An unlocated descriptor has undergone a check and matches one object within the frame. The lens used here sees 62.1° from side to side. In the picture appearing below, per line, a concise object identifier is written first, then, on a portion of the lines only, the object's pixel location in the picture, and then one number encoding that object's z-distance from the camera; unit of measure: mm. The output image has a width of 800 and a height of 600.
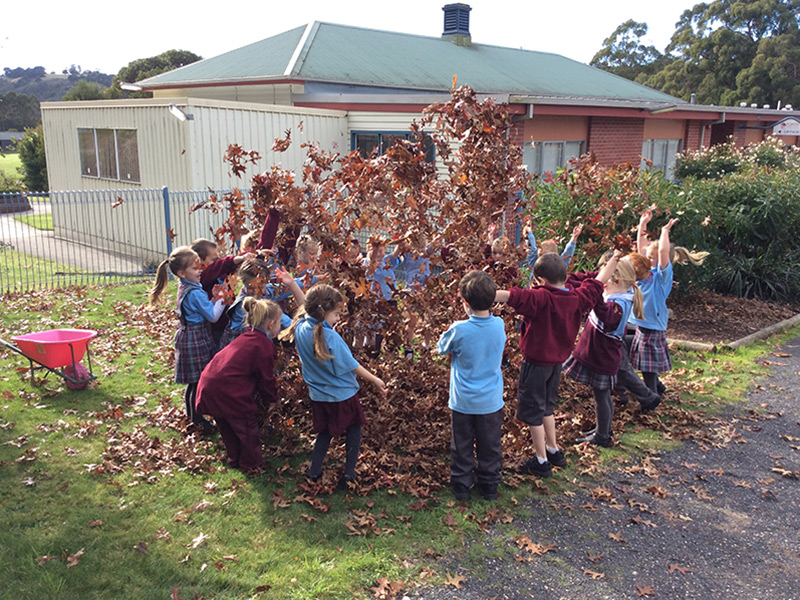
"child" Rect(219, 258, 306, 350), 4862
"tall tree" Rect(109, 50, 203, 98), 44406
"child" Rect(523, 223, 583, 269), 6293
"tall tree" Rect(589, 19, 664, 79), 64875
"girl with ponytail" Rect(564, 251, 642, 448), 5387
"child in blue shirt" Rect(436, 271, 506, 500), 4430
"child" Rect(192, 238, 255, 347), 5581
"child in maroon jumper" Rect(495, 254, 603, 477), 4770
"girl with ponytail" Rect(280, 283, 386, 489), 4508
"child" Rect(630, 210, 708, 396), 6188
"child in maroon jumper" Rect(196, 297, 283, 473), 4777
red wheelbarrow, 6176
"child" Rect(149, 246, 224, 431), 5391
